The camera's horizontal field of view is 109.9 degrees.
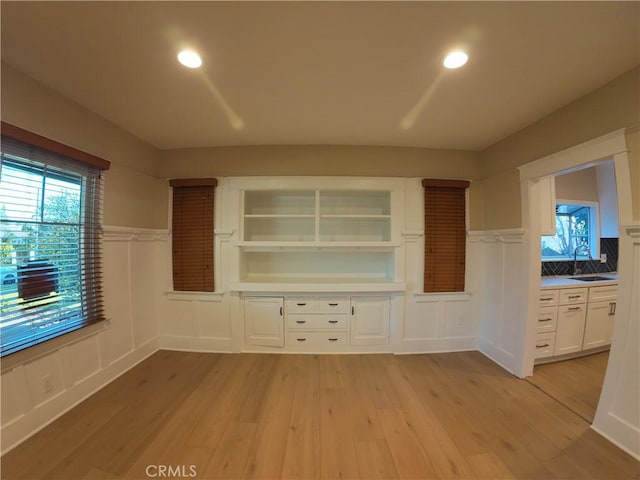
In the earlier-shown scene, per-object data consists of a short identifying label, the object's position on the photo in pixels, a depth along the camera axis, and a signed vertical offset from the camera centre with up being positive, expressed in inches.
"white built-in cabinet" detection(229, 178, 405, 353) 103.1 -23.0
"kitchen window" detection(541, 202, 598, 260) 127.8 +5.8
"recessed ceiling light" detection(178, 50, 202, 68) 51.8 +44.3
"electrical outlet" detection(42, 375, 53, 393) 63.3 -39.4
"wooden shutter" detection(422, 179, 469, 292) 105.1 +3.5
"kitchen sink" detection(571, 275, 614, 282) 110.9 -17.5
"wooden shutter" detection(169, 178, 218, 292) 104.7 +3.7
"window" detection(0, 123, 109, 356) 57.4 +1.1
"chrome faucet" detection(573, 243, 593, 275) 124.3 -4.3
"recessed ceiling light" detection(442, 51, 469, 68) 51.6 +43.8
